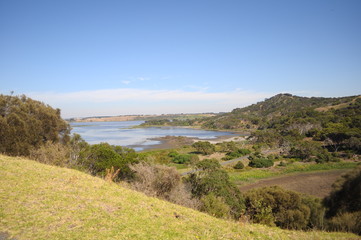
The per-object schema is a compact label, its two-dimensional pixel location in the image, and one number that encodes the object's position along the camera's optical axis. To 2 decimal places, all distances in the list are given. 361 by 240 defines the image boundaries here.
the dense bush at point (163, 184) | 14.66
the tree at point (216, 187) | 18.75
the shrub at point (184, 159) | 52.54
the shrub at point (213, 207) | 13.77
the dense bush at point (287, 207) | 17.14
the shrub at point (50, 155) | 18.12
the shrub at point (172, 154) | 58.31
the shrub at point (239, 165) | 48.64
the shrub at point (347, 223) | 10.70
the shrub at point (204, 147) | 62.78
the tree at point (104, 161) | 24.91
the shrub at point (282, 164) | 48.43
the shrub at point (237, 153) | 58.33
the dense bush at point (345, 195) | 15.93
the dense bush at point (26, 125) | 18.97
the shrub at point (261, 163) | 49.18
